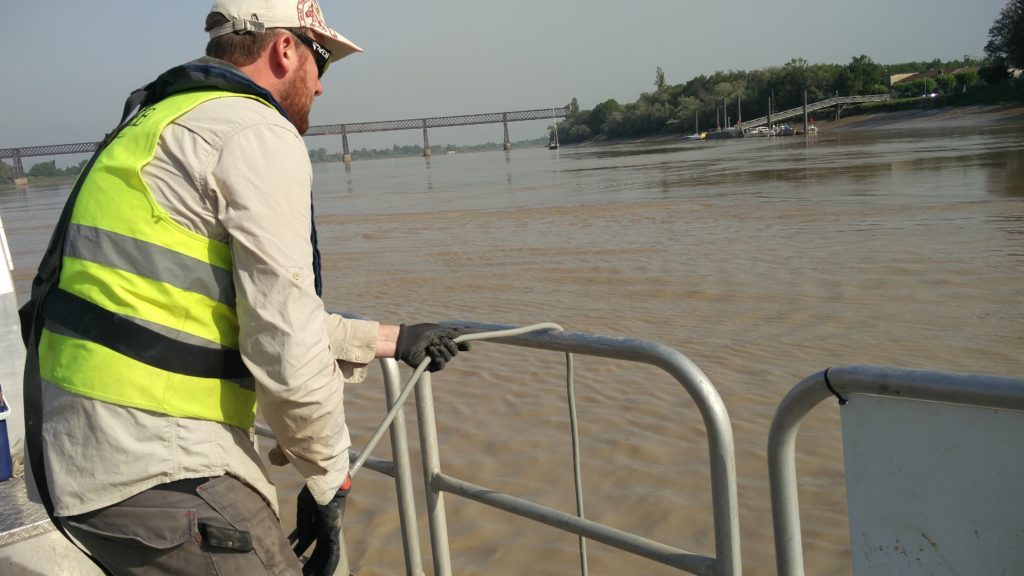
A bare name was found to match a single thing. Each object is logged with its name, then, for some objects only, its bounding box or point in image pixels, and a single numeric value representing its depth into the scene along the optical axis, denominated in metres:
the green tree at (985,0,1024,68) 65.69
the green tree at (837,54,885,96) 92.25
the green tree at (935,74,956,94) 79.86
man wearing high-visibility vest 1.65
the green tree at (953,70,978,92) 74.25
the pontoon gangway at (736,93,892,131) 86.00
